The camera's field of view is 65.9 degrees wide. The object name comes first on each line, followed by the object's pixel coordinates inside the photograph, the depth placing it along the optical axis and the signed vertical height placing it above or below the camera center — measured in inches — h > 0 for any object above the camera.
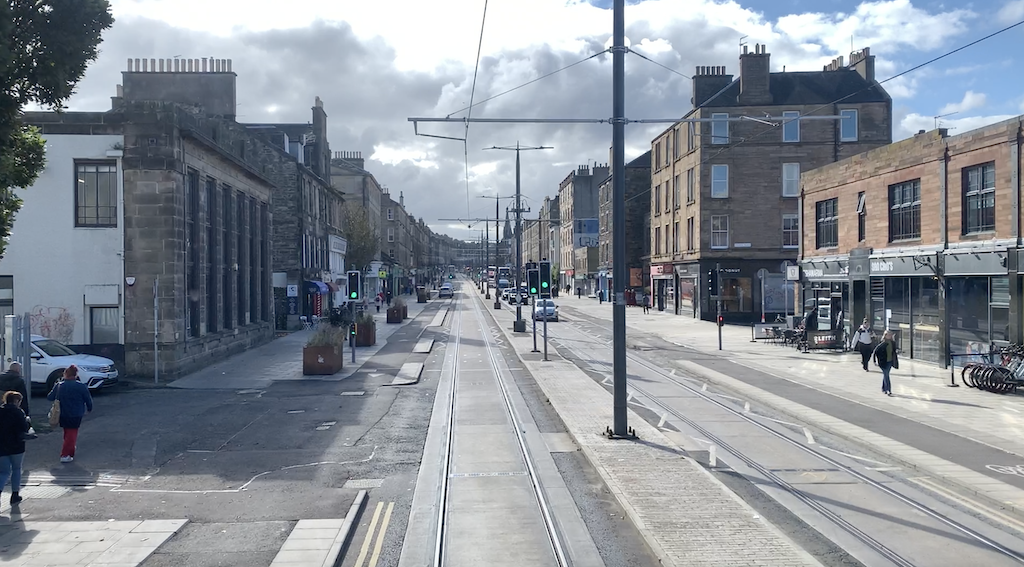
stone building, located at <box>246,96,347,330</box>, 1696.6 +130.0
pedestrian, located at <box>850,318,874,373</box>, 868.5 -75.7
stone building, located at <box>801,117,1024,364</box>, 805.9 +41.8
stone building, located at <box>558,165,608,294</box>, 3676.2 +299.0
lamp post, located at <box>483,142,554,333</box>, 1534.9 -60.2
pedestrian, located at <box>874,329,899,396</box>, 722.8 -74.6
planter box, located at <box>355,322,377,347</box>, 1306.6 -95.1
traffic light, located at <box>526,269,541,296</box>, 1026.7 -3.9
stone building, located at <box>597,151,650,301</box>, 2842.0 +226.2
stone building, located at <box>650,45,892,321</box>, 1808.6 +273.0
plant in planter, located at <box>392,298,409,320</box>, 1975.8 -70.9
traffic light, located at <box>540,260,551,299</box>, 1035.9 -5.4
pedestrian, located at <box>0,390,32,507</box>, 376.5 -77.6
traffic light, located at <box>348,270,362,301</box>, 1142.3 -15.5
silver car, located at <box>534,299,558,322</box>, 1924.7 -86.3
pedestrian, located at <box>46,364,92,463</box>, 471.5 -75.5
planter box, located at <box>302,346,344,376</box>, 921.5 -96.2
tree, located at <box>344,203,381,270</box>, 2439.7 +116.7
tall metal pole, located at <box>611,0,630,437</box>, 484.7 +38.2
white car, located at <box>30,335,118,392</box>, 737.0 -81.3
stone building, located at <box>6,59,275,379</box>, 872.9 +65.1
